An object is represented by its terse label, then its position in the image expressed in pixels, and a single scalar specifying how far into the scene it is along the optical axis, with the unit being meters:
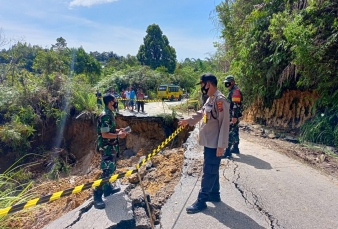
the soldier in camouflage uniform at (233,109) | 5.83
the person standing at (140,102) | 15.76
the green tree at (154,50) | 48.98
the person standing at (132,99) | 16.13
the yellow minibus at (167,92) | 26.81
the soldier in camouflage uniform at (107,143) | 3.94
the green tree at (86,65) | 33.49
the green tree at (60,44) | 28.96
